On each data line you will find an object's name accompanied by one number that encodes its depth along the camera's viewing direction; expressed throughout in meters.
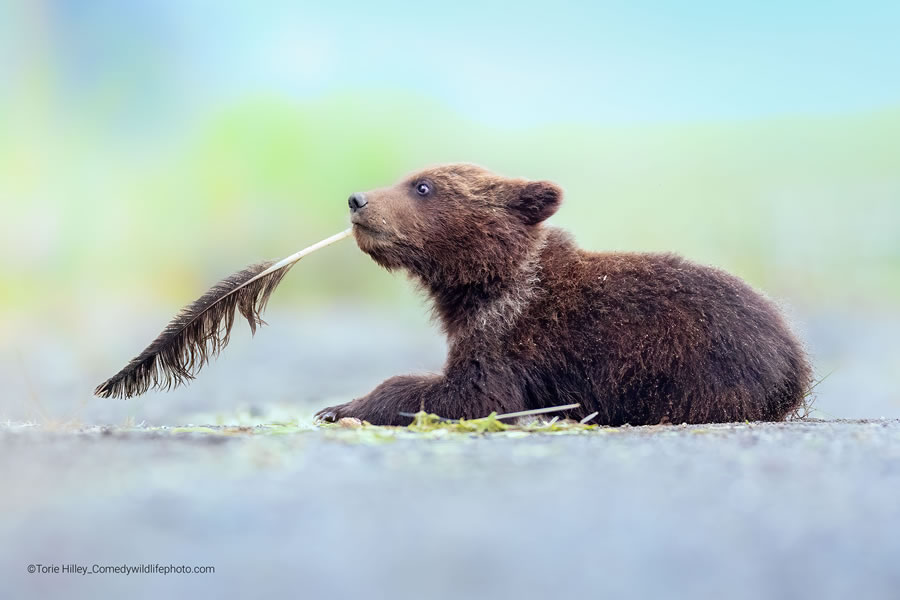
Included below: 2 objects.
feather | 11.34
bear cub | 11.00
